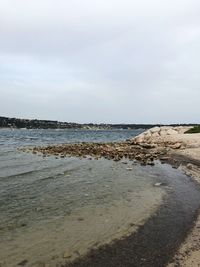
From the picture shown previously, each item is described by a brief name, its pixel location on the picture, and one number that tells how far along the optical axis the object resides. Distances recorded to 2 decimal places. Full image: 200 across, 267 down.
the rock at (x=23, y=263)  4.68
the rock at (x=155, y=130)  32.77
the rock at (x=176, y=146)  21.02
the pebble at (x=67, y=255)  4.93
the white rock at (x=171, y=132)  30.04
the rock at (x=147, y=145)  23.01
